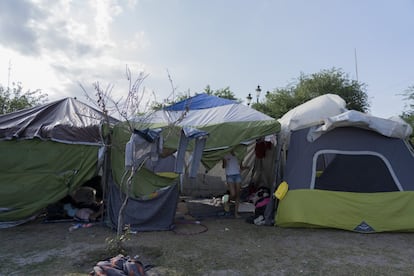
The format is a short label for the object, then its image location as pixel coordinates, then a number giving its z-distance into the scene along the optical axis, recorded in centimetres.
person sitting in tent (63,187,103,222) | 632
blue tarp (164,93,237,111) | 752
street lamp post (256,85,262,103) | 1787
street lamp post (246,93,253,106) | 1777
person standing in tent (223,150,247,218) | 685
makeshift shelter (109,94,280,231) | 570
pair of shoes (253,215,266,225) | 622
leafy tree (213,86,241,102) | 2316
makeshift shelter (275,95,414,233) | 567
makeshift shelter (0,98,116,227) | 607
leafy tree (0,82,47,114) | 1628
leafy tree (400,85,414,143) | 1431
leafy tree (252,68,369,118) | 2033
